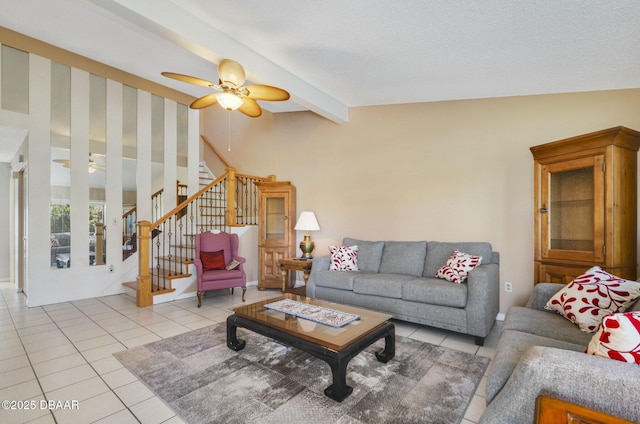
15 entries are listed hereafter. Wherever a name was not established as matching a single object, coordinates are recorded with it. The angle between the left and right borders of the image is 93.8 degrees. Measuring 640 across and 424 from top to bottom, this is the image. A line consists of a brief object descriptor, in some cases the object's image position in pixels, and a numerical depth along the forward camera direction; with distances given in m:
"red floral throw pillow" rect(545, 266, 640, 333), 1.90
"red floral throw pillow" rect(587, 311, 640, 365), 1.17
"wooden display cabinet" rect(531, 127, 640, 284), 2.51
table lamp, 4.73
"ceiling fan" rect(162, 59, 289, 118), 2.70
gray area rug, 1.82
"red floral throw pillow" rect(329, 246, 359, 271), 4.05
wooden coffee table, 1.95
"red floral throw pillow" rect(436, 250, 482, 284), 3.17
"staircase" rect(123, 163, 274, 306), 4.19
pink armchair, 4.14
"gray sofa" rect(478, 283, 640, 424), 1.05
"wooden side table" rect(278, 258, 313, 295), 4.45
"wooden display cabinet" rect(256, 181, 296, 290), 5.15
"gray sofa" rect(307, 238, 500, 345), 2.87
